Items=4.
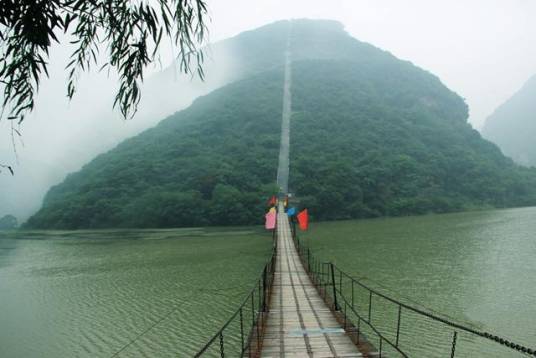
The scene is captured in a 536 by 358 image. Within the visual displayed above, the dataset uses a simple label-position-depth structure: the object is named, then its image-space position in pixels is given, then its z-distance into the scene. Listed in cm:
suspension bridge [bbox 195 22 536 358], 691
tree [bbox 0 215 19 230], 6962
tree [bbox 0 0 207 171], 315
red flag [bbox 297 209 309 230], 1792
